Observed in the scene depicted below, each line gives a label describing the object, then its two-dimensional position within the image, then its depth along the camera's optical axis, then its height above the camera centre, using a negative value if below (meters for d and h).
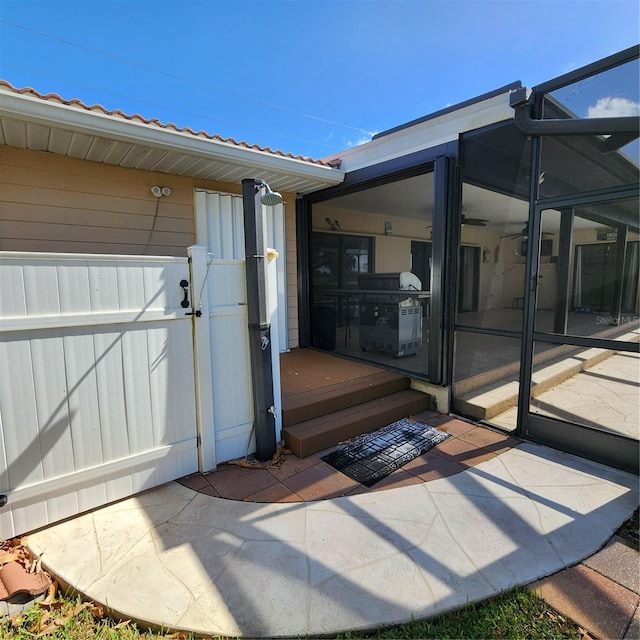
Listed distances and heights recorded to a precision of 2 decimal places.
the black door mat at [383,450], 2.63 -1.50
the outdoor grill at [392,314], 4.75 -0.56
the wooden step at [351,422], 2.90 -1.36
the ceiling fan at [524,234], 2.96 +0.38
